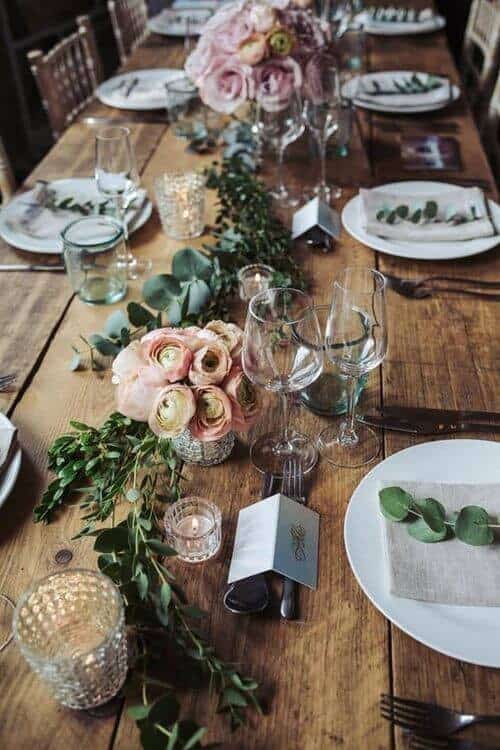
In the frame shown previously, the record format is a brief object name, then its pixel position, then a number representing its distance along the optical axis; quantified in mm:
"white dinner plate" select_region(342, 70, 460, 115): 1859
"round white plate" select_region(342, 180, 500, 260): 1278
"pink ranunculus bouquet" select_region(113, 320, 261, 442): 796
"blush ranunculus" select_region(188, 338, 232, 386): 803
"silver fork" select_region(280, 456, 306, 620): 743
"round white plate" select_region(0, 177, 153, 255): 1337
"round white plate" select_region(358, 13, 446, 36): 2420
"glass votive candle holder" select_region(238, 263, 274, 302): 1197
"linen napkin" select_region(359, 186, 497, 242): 1316
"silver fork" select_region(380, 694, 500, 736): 644
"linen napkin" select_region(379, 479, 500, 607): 736
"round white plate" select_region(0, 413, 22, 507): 849
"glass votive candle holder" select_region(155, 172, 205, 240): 1366
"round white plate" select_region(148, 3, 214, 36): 2479
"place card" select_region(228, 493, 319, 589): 753
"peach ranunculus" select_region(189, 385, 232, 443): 803
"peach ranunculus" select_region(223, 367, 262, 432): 818
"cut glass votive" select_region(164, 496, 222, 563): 794
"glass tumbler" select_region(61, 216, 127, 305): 1190
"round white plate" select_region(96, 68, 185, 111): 1938
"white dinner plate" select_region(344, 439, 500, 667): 695
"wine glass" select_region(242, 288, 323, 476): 796
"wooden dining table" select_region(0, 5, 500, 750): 659
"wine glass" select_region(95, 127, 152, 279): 1271
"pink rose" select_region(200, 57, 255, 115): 1471
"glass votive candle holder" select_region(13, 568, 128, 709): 612
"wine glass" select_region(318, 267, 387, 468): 863
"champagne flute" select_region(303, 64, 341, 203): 1490
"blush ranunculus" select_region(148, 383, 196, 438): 789
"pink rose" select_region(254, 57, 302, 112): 1461
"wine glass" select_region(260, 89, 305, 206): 1438
